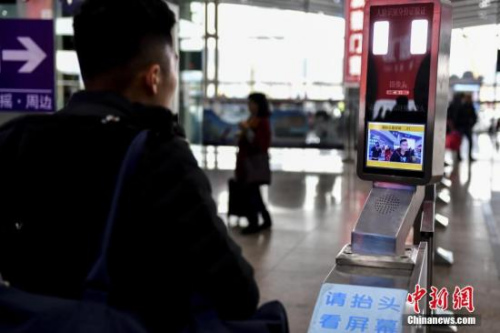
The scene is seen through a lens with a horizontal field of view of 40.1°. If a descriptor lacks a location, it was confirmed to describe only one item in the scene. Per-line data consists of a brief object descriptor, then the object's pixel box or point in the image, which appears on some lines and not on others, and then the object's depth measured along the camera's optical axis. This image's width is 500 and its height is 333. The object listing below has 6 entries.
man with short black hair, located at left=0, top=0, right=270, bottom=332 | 1.42
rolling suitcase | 8.46
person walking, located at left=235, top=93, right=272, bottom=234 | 8.34
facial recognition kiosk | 3.25
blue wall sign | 5.51
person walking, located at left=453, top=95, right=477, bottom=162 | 18.08
